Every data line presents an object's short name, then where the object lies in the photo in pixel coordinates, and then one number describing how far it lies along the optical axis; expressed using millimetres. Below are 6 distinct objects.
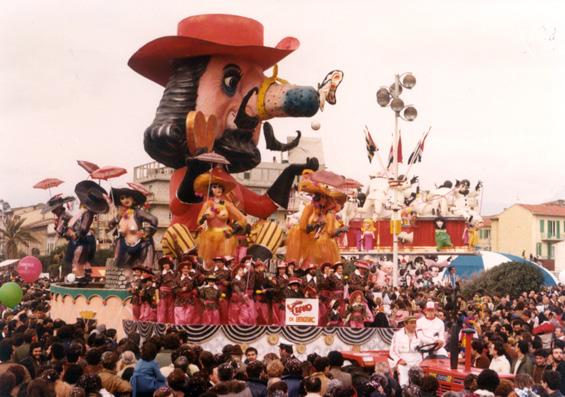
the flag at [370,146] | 31558
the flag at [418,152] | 30703
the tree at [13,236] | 57438
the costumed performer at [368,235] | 50156
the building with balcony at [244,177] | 51162
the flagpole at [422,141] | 30725
